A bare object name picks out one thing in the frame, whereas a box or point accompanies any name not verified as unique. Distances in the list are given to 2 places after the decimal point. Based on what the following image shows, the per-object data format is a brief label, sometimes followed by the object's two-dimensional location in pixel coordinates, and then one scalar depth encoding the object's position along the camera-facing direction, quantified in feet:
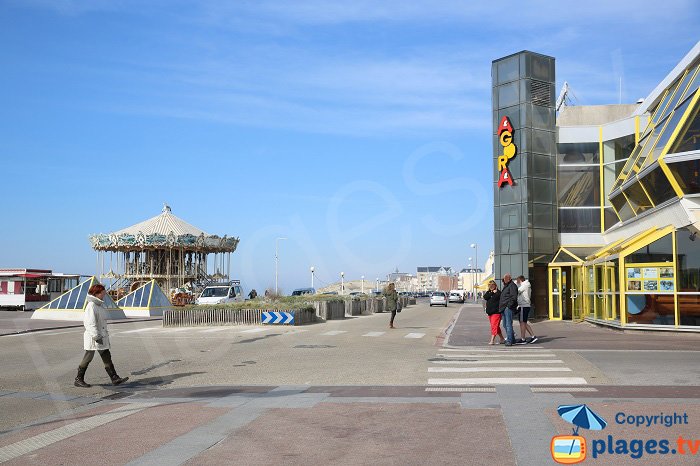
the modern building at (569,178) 86.07
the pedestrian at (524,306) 61.82
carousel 227.81
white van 129.90
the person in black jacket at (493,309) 60.08
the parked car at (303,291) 202.05
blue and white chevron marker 90.22
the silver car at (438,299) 216.33
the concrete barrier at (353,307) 139.03
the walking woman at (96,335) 39.68
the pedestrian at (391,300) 85.73
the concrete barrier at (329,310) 109.91
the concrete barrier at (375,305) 155.53
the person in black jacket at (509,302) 58.70
